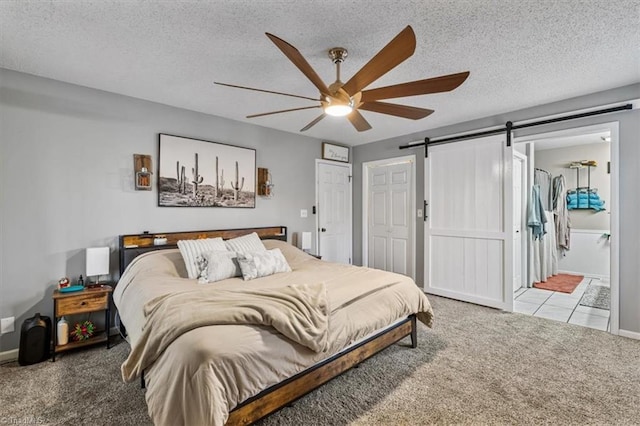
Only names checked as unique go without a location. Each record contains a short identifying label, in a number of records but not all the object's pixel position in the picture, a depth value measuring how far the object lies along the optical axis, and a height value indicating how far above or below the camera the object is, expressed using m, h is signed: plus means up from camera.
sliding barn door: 3.88 -0.12
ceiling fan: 1.66 +0.85
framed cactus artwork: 3.48 +0.48
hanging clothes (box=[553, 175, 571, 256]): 5.64 -0.01
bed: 1.41 -0.75
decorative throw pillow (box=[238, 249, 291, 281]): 2.87 -0.52
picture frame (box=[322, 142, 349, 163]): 5.19 +1.08
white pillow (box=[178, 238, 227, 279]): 2.89 -0.39
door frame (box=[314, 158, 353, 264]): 5.09 +0.08
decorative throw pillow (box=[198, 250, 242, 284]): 2.76 -0.53
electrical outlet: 2.60 -1.00
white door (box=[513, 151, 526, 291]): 4.59 -0.02
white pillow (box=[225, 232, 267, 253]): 3.30 -0.37
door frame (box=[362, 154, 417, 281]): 4.82 +0.26
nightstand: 2.60 -0.85
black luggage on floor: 2.48 -1.09
